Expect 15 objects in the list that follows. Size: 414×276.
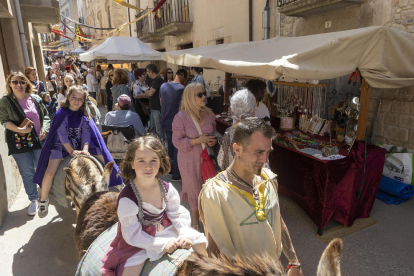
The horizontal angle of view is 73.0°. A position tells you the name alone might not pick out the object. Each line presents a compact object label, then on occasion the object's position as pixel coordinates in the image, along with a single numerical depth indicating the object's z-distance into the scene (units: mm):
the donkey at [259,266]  1072
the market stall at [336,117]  3275
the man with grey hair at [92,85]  12141
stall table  3449
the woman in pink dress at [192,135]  3244
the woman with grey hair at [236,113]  2740
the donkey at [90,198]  2227
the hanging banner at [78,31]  21062
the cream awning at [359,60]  3211
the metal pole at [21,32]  6570
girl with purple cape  3471
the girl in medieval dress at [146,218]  1686
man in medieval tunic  1472
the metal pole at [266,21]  7961
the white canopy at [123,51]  9195
